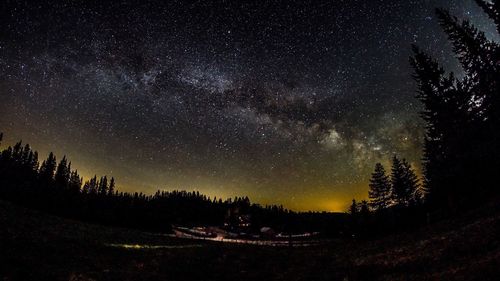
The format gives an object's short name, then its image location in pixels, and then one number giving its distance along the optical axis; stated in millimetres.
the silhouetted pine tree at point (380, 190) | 71312
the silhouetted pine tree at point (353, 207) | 81531
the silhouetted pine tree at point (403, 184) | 66250
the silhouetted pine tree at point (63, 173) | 151150
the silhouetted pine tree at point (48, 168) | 144675
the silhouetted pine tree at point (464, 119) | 33344
